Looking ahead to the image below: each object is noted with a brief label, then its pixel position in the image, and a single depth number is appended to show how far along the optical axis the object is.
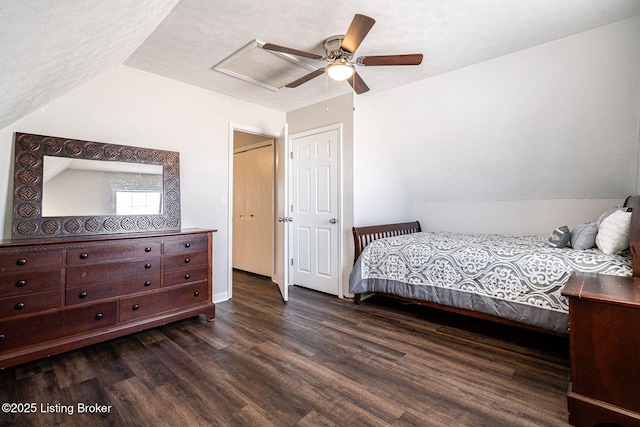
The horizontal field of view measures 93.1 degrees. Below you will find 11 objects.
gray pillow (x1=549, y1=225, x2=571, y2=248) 2.66
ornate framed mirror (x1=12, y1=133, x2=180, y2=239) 2.32
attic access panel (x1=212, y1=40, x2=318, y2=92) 2.58
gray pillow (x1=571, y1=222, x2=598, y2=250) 2.52
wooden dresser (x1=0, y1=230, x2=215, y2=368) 1.97
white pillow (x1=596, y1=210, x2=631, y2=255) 2.23
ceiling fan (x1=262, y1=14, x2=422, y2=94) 1.86
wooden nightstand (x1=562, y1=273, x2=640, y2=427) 1.42
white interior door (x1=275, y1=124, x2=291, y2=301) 3.46
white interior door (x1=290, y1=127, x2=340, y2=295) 3.70
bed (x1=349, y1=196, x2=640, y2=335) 2.15
